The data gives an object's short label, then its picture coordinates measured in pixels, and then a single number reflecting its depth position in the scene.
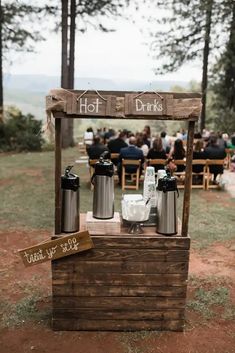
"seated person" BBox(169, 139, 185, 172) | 9.49
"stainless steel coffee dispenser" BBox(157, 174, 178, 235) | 3.54
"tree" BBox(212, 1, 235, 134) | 18.44
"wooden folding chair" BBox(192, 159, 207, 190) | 9.39
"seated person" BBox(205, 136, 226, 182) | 9.48
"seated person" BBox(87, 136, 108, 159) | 9.38
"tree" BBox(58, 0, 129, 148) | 15.31
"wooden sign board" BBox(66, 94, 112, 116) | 3.21
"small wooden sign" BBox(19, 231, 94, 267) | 3.42
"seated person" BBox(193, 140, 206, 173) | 9.50
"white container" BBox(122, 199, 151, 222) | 3.52
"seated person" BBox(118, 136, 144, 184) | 9.26
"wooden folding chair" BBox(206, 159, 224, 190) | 9.44
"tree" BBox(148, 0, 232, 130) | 17.81
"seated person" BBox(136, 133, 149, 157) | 10.27
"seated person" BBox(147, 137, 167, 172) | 9.31
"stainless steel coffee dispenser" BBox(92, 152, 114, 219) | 3.63
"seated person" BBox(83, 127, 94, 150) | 13.57
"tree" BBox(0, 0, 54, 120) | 16.53
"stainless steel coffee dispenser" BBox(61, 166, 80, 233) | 3.52
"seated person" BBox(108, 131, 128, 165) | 10.19
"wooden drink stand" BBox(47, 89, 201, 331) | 3.26
